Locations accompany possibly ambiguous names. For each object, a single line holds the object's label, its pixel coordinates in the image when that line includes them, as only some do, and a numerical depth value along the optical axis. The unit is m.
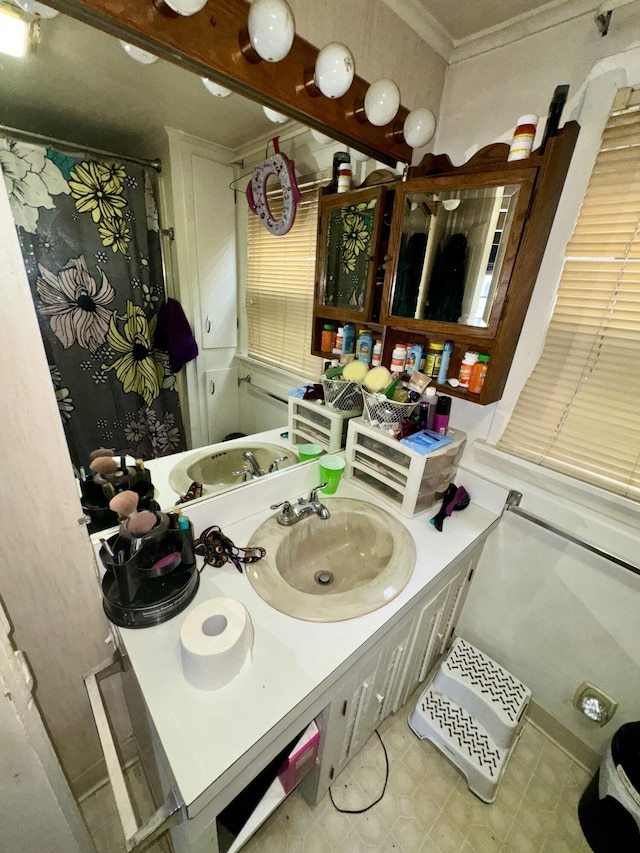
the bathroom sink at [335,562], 0.78
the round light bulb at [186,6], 0.55
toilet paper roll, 0.57
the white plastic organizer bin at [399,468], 1.04
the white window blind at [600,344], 0.80
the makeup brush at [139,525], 0.69
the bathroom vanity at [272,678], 0.54
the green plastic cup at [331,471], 1.13
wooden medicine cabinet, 0.83
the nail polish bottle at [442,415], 1.08
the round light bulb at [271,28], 0.61
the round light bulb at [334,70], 0.71
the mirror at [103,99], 0.55
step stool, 1.03
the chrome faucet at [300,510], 1.02
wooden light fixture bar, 0.56
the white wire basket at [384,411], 1.06
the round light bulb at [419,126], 0.93
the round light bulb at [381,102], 0.82
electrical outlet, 1.04
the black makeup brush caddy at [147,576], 0.68
